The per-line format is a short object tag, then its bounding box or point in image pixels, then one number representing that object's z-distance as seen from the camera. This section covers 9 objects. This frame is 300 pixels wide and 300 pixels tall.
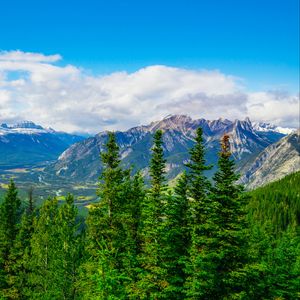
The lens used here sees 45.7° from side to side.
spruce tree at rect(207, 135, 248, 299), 34.69
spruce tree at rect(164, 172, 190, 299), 36.34
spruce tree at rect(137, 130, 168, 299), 35.72
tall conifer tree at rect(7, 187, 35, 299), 57.31
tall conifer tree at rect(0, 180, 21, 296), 60.28
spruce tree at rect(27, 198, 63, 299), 51.81
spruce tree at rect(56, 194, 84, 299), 51.53
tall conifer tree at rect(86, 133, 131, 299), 40.66
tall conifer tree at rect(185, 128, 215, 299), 33.75
